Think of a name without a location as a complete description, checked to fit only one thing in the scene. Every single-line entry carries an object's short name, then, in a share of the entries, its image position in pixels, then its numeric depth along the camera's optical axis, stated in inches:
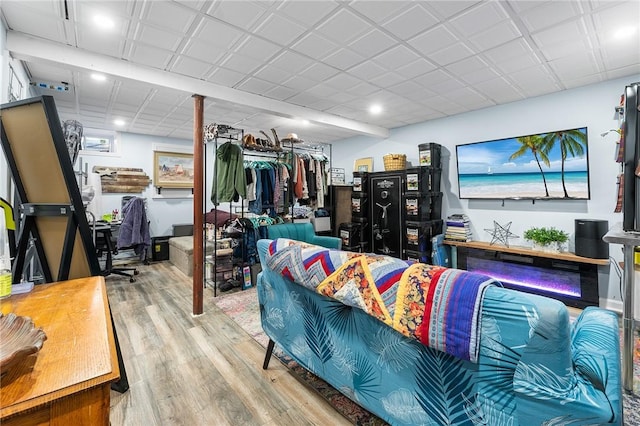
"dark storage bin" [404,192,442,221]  177.2
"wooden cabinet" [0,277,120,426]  22.5
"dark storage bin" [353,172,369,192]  209.3
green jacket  149.6
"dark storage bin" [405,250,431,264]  177.2
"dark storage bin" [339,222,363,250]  207.0
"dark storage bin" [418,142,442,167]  182.1
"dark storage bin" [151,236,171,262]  213.8
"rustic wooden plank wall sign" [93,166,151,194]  212.9
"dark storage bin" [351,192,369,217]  208.2
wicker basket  196.4
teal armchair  155.7
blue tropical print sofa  33.1
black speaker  125.4
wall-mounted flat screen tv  137.8
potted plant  140.0
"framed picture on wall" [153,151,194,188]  235.3
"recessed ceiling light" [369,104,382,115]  166.6
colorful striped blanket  37.8
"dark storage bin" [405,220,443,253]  176.4
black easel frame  53.8
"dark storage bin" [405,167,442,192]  177.9
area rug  65.1
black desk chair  166.6
